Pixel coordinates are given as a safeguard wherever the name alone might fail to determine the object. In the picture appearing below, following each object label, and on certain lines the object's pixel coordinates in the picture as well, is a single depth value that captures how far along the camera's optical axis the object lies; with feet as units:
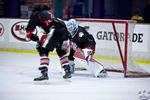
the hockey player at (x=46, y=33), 36.82
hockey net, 41.58
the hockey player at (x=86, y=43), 40.51
